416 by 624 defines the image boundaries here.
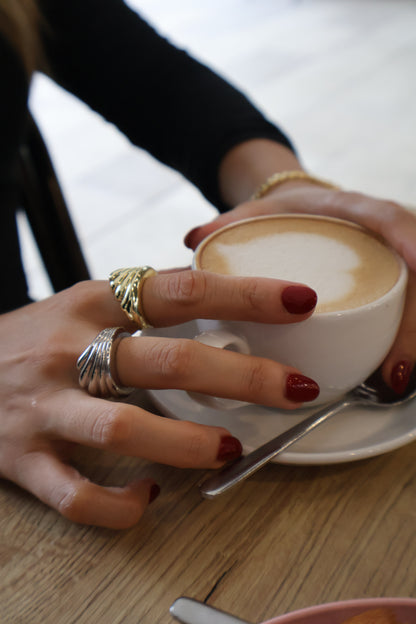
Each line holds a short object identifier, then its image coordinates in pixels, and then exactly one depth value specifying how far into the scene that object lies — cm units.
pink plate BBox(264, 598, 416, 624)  28
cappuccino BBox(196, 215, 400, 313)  45
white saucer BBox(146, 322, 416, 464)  40
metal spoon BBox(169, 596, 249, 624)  30
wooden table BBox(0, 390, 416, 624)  34
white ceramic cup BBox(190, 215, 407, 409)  42
